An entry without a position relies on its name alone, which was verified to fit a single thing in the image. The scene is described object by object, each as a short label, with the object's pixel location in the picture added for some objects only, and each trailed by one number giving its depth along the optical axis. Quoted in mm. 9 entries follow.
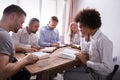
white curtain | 2142
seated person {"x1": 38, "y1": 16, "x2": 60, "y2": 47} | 1814
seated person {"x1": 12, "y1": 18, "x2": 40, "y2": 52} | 1420
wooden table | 764
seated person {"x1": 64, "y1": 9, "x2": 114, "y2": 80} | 842
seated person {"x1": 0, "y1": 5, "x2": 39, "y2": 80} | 672
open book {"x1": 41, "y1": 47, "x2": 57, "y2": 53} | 1147
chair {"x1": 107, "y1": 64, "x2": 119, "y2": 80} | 855
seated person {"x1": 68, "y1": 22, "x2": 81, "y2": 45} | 1804
